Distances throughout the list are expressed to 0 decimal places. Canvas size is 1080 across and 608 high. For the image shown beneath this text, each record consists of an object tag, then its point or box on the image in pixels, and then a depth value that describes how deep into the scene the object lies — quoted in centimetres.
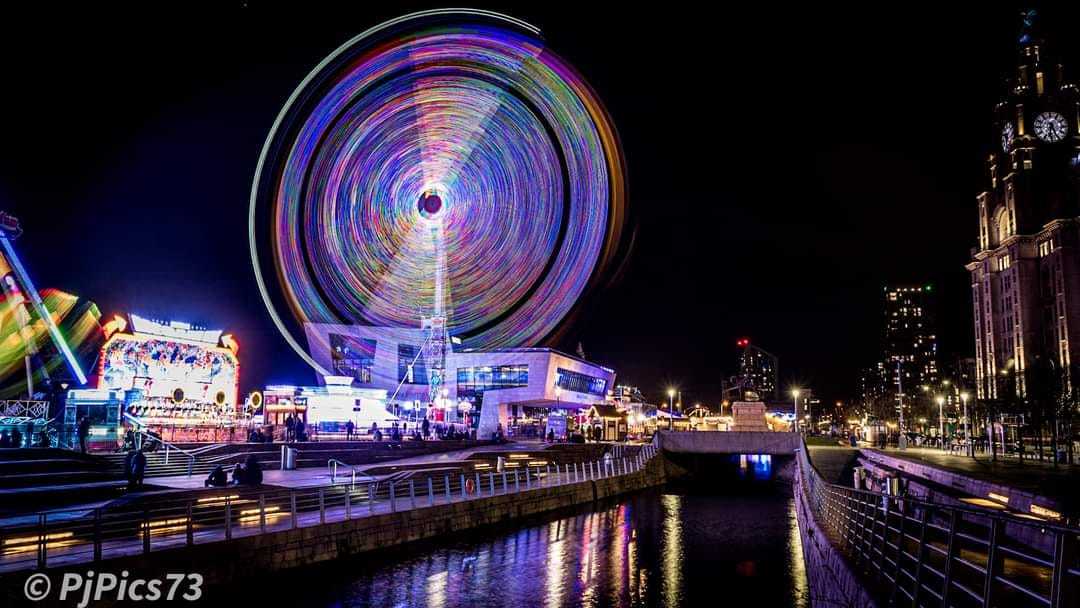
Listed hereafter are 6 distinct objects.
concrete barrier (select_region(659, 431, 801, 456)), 6475
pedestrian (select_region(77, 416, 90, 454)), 3275
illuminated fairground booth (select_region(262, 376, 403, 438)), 6303
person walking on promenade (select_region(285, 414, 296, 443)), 4638
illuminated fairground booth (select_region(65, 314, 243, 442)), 5728
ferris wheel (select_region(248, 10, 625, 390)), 5853
